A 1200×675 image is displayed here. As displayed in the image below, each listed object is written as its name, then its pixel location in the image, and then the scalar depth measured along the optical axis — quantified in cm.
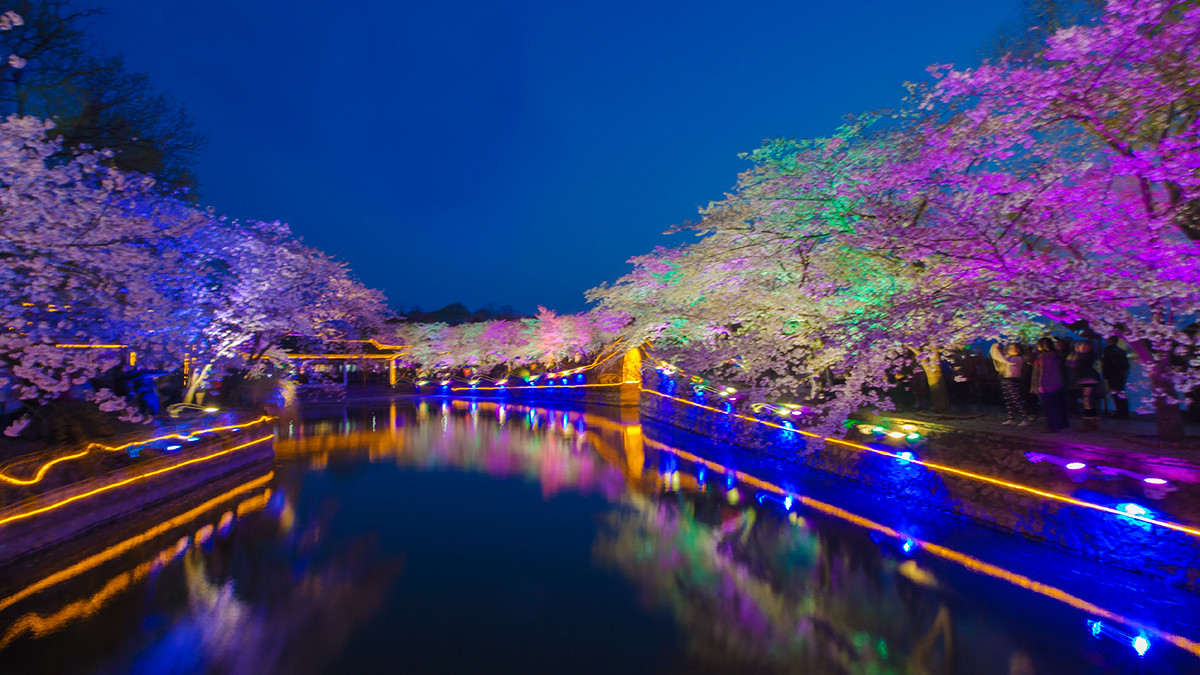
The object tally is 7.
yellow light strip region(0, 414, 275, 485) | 641
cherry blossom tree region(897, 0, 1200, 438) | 579
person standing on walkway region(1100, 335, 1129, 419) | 920
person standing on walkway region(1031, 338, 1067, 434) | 812
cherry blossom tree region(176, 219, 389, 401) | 1573
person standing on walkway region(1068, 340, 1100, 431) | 818
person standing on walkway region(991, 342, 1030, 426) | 964
